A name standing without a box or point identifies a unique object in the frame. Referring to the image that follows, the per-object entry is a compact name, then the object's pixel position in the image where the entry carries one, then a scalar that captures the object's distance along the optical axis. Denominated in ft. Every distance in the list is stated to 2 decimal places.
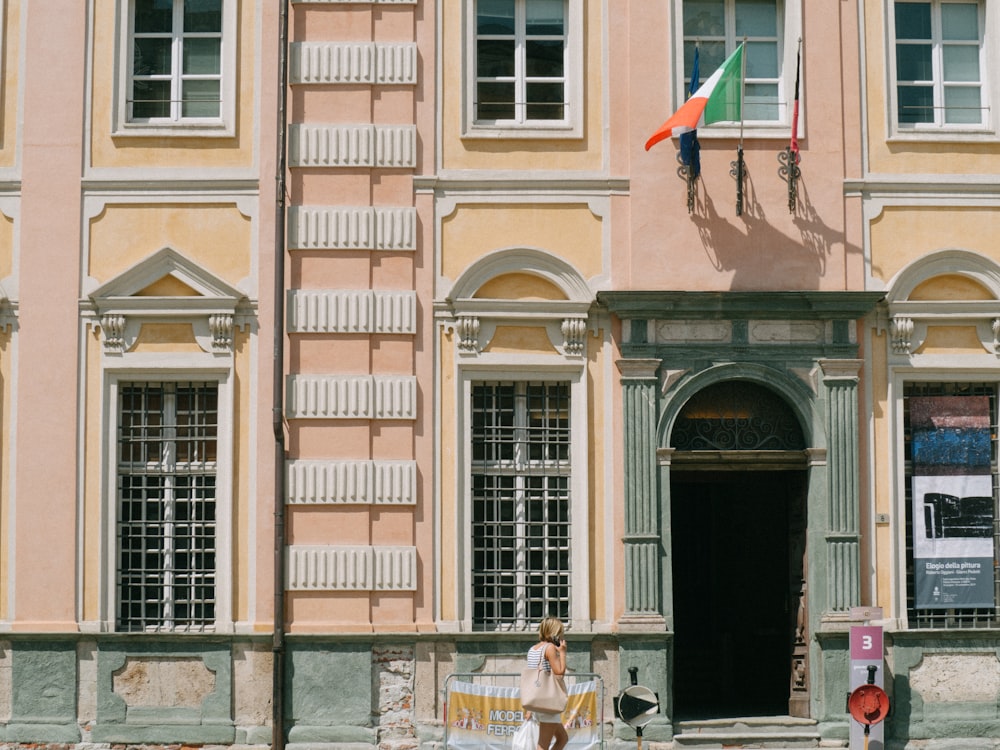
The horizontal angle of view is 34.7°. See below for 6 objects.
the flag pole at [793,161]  60.29
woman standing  51.26
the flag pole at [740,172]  60.39
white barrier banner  55.16
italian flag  58.29
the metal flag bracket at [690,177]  60.75
